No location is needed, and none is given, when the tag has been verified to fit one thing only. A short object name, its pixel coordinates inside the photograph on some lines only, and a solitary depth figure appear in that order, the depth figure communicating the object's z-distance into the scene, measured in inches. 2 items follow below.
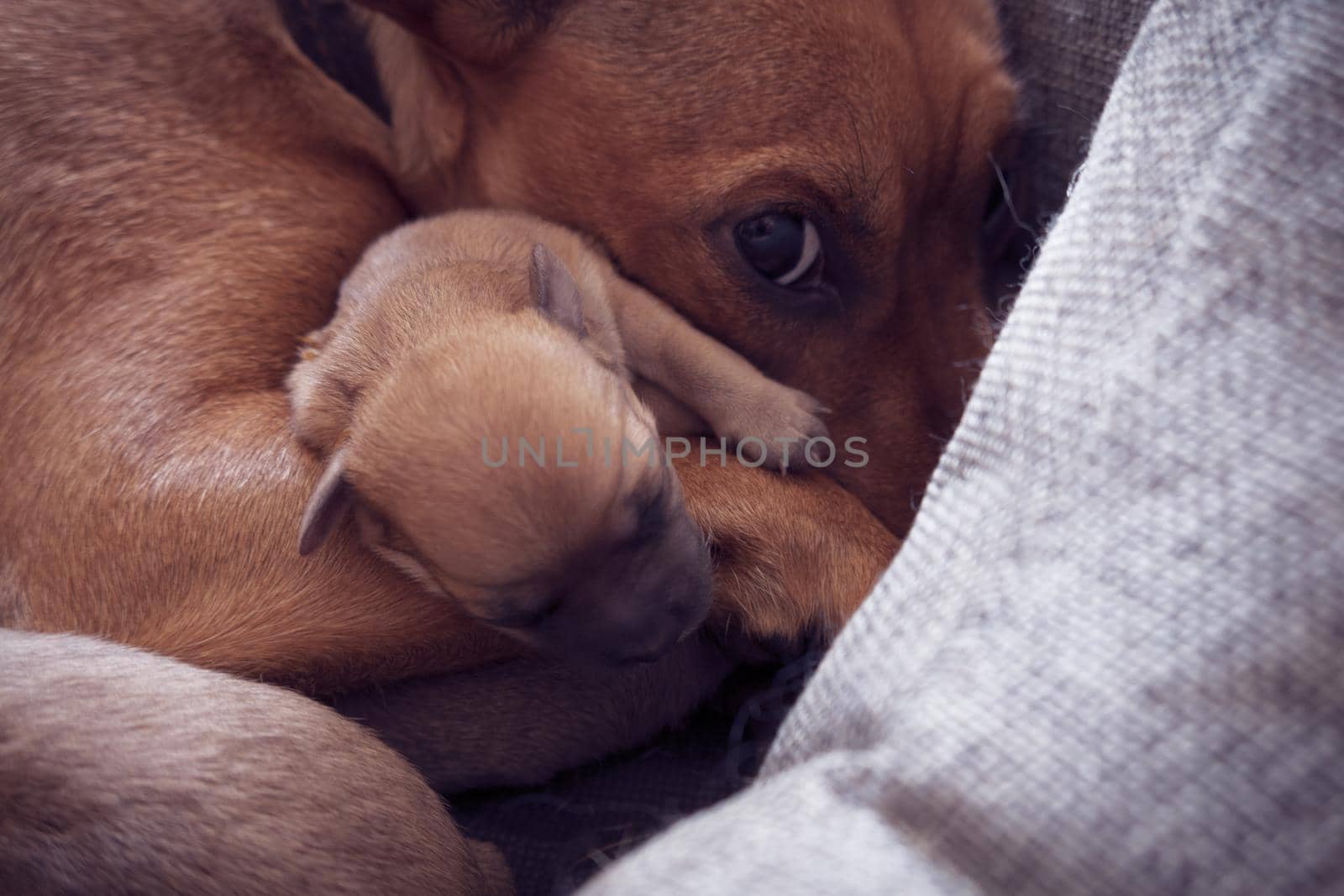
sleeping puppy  21.1
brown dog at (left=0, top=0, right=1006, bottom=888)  22.3
